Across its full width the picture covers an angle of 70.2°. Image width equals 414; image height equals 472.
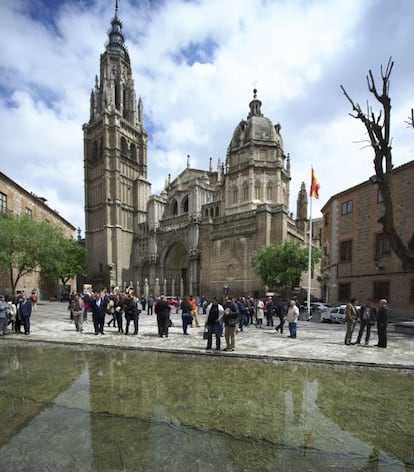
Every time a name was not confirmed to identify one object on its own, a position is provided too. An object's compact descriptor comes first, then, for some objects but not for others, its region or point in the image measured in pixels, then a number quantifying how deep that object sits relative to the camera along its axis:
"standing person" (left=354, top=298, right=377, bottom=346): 9.64
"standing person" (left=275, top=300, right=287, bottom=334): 12.34
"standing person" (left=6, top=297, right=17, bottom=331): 11.64
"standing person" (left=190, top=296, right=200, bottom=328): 12.20
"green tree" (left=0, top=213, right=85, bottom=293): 21.92
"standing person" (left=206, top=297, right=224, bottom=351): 8.82
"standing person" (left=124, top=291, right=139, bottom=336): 11.43
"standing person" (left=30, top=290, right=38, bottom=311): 22.24
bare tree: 11.70
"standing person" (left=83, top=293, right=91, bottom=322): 15.59
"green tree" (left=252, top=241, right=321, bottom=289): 24.44
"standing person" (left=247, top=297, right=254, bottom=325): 14.80
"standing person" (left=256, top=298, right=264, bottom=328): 14.50
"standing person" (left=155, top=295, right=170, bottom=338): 10.93
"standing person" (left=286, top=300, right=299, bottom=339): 11.08
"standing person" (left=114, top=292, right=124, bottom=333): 11.98
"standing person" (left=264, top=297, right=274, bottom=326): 14.91
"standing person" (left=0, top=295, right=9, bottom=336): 10.83
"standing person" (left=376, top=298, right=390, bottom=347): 8.97
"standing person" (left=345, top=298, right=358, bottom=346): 9.62
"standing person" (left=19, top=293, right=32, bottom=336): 11.07
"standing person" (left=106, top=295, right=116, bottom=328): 12.92
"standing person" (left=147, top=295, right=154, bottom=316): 22.02
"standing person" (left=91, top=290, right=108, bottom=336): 11.32
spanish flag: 21.43
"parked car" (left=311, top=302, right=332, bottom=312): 20.74
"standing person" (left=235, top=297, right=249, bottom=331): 12.69
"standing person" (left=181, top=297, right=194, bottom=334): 11.63
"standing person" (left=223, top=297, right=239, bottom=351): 8.41
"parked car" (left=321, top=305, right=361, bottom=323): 17.45
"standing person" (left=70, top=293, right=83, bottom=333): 11.97
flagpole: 20.36
